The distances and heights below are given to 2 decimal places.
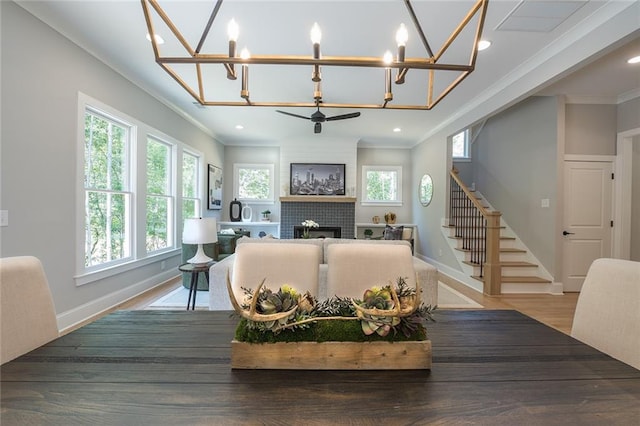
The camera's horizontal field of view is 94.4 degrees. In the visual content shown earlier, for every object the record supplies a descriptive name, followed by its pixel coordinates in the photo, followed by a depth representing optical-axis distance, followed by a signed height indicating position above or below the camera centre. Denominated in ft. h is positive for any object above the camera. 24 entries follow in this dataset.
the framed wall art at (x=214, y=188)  20.89 +1.56
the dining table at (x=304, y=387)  2.29 -1.60
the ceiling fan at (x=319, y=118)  12.26 +3.95
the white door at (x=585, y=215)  13.93 -0.15
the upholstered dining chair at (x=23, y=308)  3.30 -1.19
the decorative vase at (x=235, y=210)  23.43 -0.05
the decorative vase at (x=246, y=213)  23.68 -0.28
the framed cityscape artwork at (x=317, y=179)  22.21 +2.33
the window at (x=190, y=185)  17.82 +1.51
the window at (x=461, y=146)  21.54 +4.78
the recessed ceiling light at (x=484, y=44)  9.15 +5.23
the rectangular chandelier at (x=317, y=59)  3.57 +1.99
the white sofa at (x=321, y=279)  8.94 -2.10
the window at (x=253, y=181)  24.26 +2.33
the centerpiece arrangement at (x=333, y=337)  2.94 -1.29
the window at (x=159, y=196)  14.12 +0.63
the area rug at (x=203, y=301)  11.38 -3.72
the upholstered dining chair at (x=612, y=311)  3.51 -1.26
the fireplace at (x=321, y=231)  21.85 -1.58
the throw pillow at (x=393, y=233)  20.33 -1.56
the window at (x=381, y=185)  24.14 +2.09
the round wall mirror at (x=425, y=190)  20.26 +1.49
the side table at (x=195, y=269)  9.90 -2.02
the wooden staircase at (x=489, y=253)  13.70 -2.15
